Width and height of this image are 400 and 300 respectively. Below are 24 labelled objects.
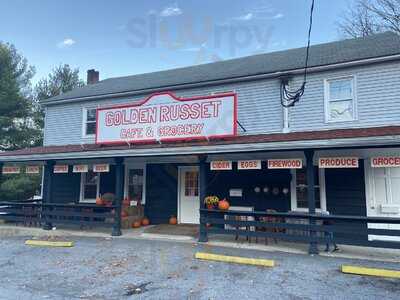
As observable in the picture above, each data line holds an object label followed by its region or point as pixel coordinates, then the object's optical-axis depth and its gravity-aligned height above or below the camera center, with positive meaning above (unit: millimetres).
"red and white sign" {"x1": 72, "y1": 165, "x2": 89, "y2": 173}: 11629 +817
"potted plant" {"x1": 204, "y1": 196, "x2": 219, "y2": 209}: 10289 -309
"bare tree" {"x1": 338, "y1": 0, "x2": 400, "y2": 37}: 22234 +13120
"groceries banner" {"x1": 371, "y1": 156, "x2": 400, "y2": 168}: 7559 +767
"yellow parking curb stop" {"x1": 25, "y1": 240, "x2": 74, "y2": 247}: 9086 -1551
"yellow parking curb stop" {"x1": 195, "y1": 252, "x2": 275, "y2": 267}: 6959 -1532
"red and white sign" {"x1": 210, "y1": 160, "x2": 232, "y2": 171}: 9258 +787
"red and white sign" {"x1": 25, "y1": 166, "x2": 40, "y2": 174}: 12617 +828
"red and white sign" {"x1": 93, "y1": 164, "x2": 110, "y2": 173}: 11148 +796
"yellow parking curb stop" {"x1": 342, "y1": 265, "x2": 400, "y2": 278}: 6137 -1536
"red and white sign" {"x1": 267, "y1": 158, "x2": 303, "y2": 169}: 8375 +776
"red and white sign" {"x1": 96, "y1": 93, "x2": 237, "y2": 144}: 9992 +2419
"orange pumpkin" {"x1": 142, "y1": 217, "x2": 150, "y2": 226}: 12547 -1220
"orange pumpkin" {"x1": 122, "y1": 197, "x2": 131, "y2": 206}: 12416 -441
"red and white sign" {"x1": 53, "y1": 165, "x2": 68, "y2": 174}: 12031 +797
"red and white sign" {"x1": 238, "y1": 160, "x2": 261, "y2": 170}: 8992 +793
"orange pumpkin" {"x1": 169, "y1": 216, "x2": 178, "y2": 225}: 12250 -1142
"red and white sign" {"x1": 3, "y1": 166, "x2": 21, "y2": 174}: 12758 +825
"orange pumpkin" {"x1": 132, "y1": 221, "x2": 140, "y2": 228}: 12148 -1263
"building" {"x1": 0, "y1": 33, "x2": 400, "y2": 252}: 8484 +1296
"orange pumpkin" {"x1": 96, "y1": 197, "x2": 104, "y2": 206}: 12262 -424
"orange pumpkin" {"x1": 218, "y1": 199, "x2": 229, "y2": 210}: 9875 -415
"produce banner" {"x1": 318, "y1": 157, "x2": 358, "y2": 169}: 7742 +762
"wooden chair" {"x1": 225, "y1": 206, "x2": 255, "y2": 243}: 9520 -837
